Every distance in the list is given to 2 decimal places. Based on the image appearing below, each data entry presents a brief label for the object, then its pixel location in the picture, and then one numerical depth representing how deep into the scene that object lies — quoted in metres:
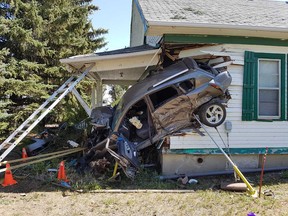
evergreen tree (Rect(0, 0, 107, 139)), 11.26
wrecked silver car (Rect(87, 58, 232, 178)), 5.79
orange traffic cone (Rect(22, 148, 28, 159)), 7.05
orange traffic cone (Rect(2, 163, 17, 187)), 5.36
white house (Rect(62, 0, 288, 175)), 6.23
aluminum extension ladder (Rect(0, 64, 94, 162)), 5.62
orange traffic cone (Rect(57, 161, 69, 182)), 5.43
